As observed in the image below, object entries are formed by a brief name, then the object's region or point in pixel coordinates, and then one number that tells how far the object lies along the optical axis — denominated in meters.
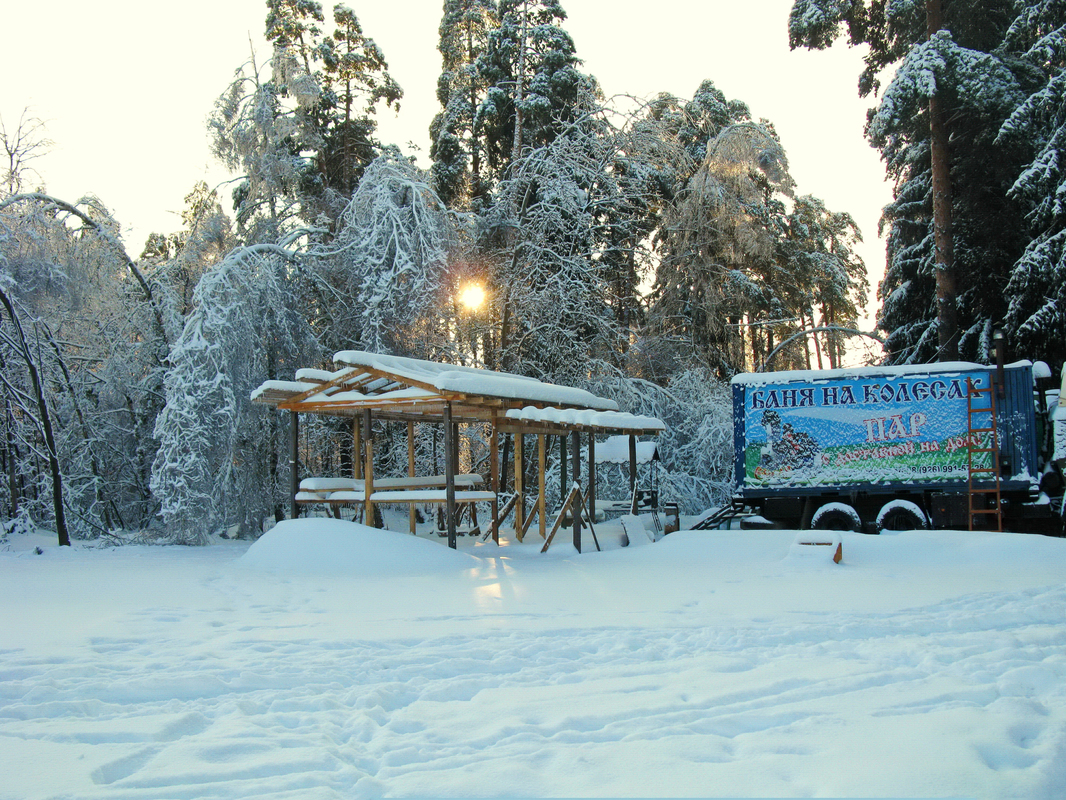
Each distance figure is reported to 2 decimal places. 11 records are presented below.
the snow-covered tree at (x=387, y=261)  16.48
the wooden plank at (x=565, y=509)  11.99
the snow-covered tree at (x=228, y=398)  14.16
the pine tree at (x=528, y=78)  21.75
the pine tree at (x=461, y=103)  22.93
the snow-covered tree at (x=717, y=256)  22.06
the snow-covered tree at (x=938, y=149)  16.81
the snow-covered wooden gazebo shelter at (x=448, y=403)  11.20
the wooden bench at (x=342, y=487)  12.61
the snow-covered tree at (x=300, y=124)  18.28
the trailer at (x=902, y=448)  12.62
